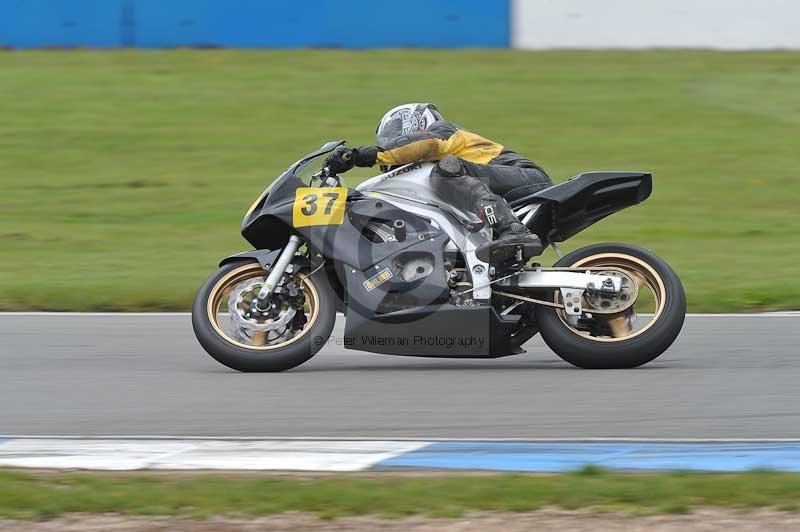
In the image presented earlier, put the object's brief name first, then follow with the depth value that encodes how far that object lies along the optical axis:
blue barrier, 47.66
